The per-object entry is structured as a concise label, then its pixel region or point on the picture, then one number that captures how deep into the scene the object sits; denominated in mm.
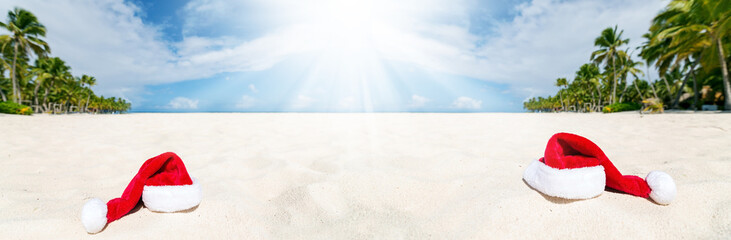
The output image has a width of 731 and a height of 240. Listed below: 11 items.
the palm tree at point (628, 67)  26489
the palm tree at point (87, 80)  35406
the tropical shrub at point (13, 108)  13242
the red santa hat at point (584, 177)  1552
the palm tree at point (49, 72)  25109
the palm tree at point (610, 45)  25188
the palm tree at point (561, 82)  39562
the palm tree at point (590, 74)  30922
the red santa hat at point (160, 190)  1555
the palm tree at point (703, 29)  11547
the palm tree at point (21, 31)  19656
